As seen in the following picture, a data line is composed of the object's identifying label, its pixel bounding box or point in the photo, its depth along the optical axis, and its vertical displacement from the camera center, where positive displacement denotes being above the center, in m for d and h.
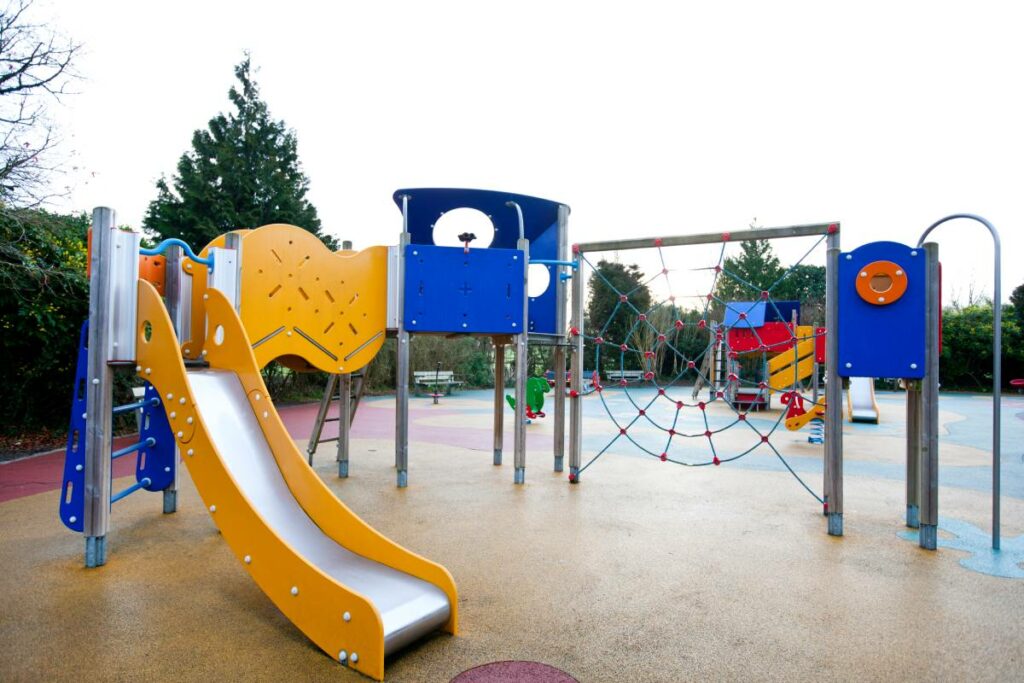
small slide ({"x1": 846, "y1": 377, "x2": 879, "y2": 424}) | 12.21 -1.12
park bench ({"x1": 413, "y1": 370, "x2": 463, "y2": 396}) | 18.77 -1.09
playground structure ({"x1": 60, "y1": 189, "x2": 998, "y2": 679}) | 2.43 -0.02
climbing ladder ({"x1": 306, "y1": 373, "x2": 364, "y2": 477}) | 6.06 -0.73
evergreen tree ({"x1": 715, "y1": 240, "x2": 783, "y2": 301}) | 39.03 +6.21
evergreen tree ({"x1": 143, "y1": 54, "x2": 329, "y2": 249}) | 15.11 +4.61
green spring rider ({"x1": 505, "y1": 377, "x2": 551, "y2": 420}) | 11.07 -0.91
